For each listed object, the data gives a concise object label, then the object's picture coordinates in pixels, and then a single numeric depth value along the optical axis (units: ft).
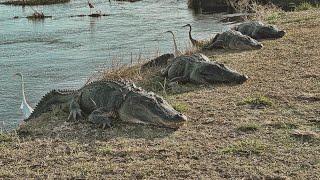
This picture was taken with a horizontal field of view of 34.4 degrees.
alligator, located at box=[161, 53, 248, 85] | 25.49
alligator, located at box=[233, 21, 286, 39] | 39.29
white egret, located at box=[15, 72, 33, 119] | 24.59
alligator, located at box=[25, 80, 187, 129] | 18.88
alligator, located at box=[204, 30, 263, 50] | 35.49
